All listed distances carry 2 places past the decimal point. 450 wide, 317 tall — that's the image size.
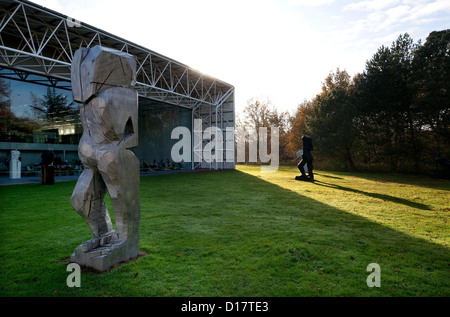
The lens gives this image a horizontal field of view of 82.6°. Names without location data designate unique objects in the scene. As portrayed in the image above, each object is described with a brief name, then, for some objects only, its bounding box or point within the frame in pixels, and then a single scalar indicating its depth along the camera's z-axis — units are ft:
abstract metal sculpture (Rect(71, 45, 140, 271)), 11.80
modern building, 42.80
